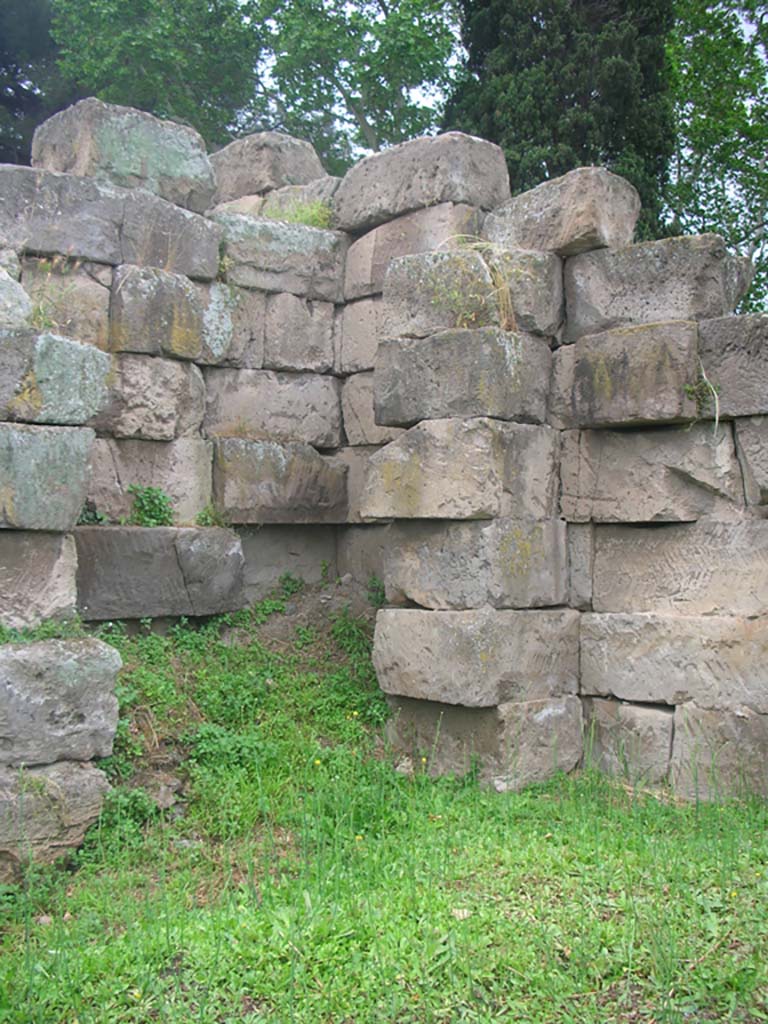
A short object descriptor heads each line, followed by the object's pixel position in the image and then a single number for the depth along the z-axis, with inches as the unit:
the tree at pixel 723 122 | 644.1
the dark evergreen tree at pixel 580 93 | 535.5
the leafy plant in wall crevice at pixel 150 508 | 245.6
